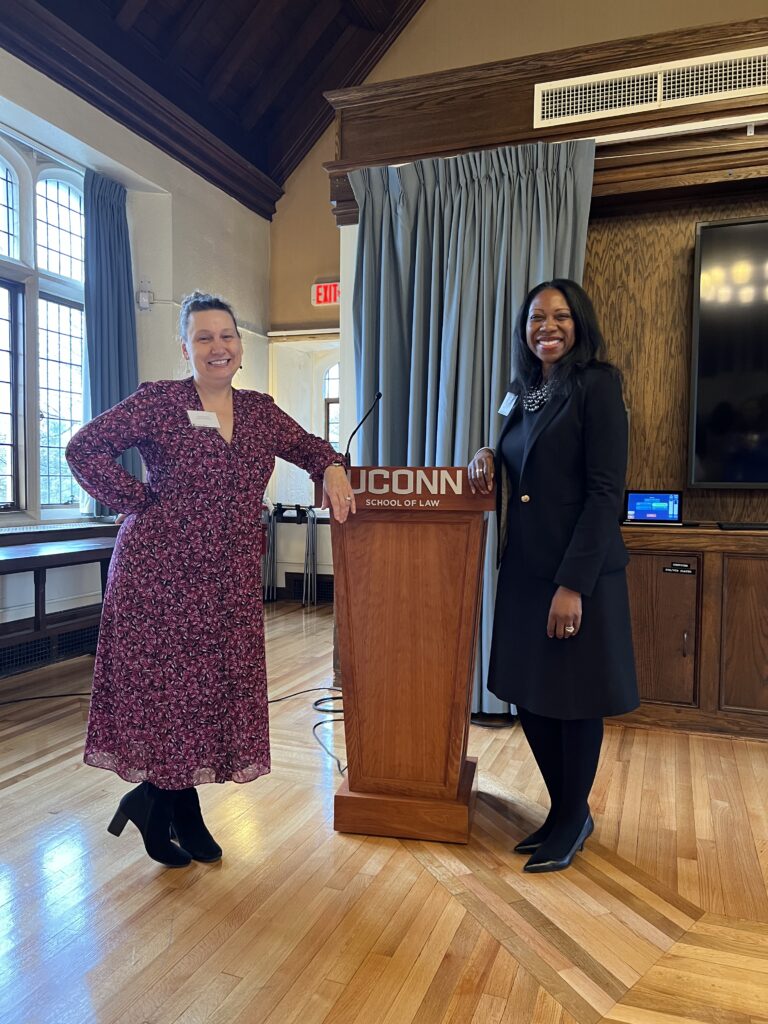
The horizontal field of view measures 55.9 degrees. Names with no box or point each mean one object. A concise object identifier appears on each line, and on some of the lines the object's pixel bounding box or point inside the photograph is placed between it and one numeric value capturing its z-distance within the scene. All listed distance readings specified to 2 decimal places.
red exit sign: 6.12
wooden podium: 2.02
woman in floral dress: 1.80
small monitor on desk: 3.25
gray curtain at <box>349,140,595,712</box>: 3.16
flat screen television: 3.17
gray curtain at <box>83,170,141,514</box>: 4.91
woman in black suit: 1.79
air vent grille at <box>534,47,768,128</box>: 2.95
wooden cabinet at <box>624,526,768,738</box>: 3.01
